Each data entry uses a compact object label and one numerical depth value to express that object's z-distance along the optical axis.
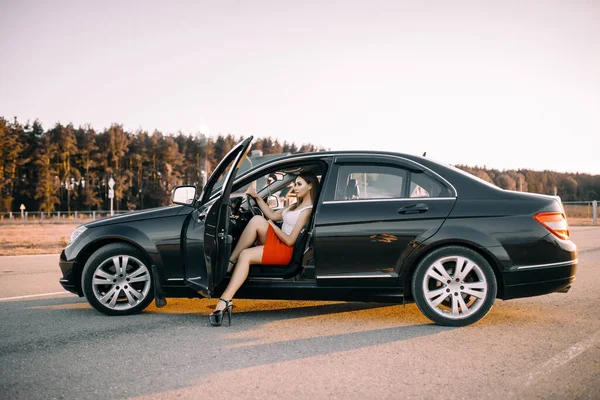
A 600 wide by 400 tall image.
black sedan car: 5.03
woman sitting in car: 5.28
